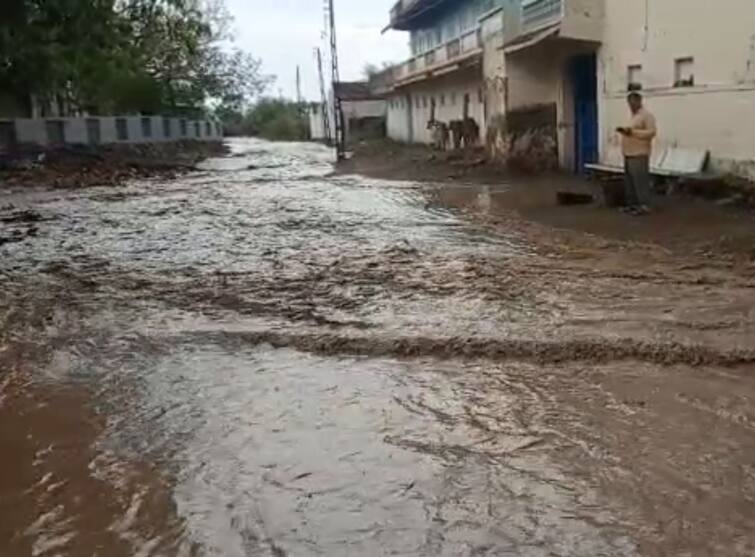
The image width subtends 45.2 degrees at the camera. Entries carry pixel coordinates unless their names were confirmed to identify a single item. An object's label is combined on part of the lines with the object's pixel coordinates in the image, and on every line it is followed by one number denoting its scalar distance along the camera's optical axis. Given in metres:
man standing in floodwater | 12.49
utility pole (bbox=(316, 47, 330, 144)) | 57.62
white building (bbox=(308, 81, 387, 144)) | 51.06
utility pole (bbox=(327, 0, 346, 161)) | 35.25
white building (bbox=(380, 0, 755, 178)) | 13.47
